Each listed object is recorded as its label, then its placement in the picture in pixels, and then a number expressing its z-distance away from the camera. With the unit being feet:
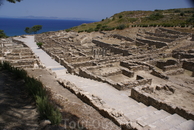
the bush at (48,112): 14.09
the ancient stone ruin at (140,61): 30.83
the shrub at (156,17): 157.17
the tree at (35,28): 247.29
